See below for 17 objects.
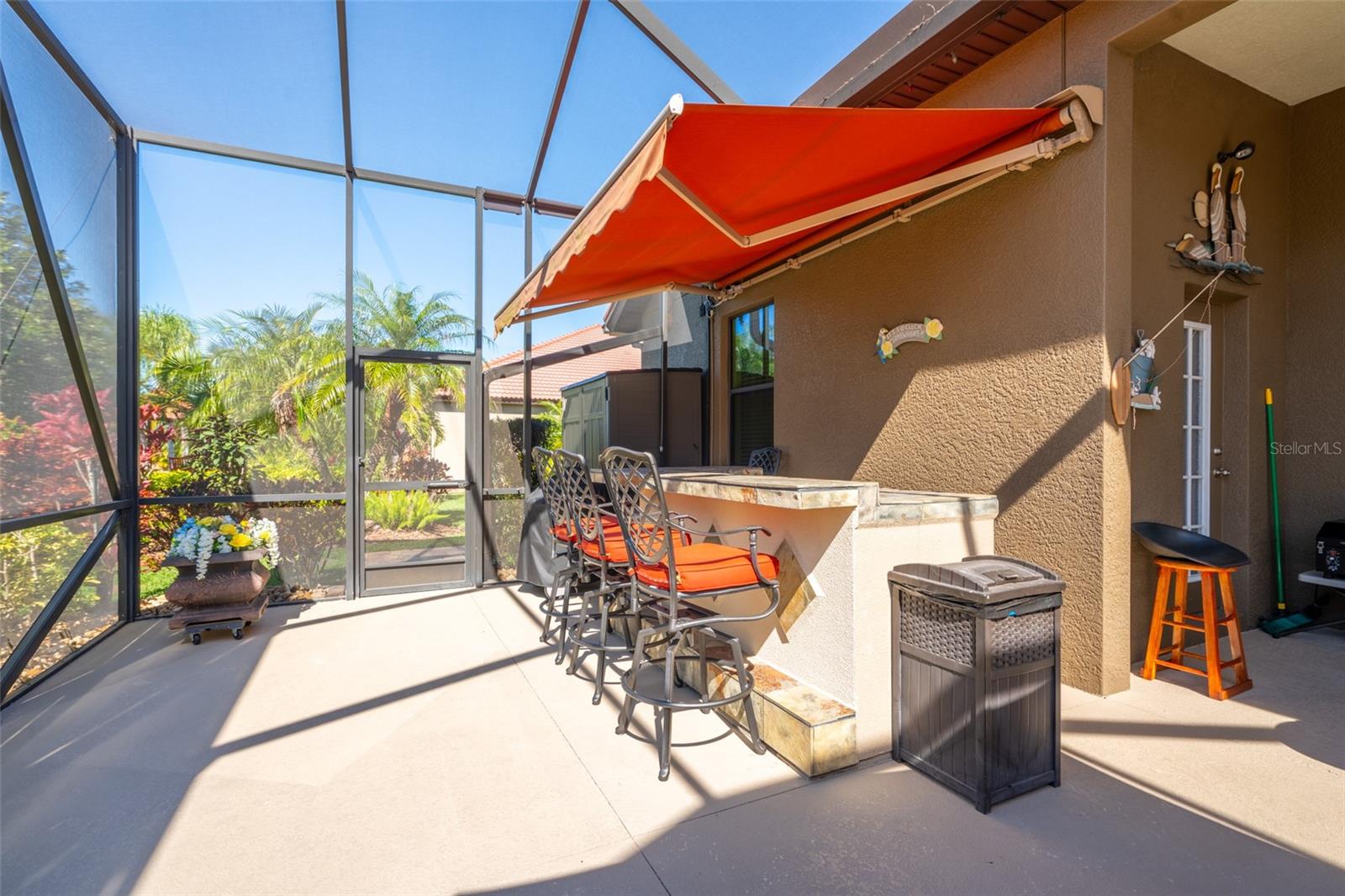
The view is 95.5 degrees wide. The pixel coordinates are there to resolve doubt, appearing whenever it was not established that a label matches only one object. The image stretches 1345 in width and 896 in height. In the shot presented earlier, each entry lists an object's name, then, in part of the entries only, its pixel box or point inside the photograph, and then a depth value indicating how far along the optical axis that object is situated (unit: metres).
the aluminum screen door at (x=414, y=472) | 5.41
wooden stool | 2.88
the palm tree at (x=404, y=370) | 5.43
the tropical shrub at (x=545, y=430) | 6.00
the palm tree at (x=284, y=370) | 4.99
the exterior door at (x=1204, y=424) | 3.72
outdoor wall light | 3.49
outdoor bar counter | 2.29
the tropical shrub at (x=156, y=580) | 4.78
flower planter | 4.11
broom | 3.85
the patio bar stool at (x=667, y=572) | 2.29
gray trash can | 1.99
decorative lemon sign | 3.64
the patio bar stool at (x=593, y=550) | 2.86
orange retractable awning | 2.33
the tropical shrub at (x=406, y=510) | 5.42
